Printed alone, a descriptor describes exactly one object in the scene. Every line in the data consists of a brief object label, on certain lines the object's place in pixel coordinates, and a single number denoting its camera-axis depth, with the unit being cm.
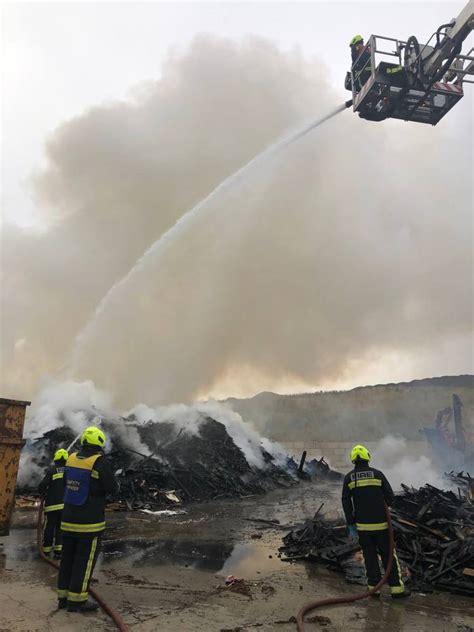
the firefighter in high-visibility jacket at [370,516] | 524
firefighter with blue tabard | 431
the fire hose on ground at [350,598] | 450
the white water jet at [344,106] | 1170
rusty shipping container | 563
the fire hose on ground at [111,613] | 387
